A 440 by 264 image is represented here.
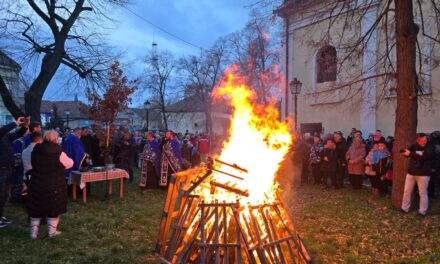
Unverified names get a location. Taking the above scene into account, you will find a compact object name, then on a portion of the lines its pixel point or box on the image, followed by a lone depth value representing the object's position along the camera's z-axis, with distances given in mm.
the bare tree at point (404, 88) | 8961
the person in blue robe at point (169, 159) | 11109
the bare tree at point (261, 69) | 24047
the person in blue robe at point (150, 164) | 11164
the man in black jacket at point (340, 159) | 11688
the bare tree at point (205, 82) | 37000
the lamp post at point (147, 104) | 22547
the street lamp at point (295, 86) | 15477
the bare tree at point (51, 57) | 14805
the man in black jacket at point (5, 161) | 6523
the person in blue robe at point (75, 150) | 9469
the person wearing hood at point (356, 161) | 11047
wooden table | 8969
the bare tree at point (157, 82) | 40969
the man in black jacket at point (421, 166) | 7902
